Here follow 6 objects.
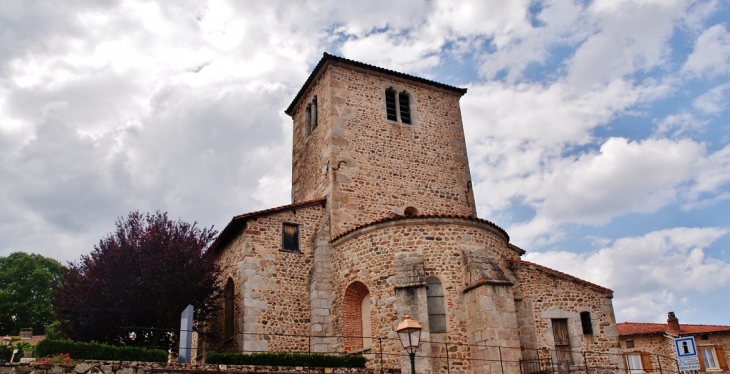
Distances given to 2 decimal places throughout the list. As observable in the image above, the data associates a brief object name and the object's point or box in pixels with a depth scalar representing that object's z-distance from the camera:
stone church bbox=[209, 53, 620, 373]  17.36
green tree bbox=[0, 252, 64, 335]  38.47
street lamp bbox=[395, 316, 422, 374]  13.66
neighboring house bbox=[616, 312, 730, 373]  30.52
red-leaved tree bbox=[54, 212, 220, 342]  17.97
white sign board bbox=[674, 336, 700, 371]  13.84
